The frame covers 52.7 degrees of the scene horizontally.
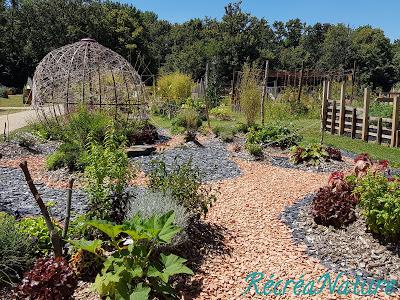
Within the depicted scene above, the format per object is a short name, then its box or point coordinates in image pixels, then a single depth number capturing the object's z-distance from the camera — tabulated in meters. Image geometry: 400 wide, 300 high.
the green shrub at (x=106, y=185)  4.16
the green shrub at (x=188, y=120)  12.57
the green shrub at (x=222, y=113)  17.64
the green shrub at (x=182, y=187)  4.48
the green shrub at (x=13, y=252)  3.42
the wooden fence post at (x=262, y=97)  12.23
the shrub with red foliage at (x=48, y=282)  3.09
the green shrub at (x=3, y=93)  25.10
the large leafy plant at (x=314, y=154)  8.43
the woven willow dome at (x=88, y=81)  10.93
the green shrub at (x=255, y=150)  9.01
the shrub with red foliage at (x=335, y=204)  4.70
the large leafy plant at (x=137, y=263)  2.94
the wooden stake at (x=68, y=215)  3.67
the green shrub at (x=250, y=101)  12.23
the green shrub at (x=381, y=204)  4.04
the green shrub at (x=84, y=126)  8.70
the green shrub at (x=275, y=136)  10.03
